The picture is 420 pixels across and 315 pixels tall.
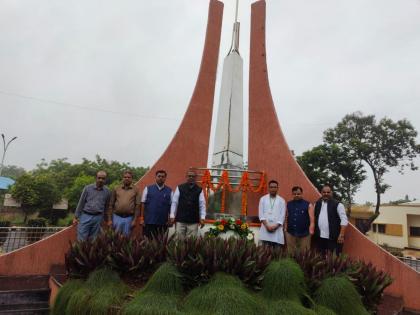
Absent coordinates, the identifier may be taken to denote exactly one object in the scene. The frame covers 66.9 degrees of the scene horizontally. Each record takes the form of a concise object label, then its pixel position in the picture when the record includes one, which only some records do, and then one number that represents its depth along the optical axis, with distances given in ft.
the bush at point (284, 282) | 9.29
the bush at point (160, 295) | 8.59
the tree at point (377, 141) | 58.39
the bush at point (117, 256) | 10.69
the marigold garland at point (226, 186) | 19.27
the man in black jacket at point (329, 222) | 14.15
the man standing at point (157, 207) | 14.89
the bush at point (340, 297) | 9.23
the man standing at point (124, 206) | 14.75
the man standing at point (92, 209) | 14.61
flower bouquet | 16.24
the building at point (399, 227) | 72.08
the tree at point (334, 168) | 59.31
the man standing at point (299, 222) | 14.56
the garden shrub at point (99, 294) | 9.23
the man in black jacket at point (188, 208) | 14.44
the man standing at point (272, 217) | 14.47
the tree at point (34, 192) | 61.62
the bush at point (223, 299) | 8.48
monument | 19.84
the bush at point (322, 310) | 8.96
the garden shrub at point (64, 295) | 10.18
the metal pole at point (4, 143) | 71.96
